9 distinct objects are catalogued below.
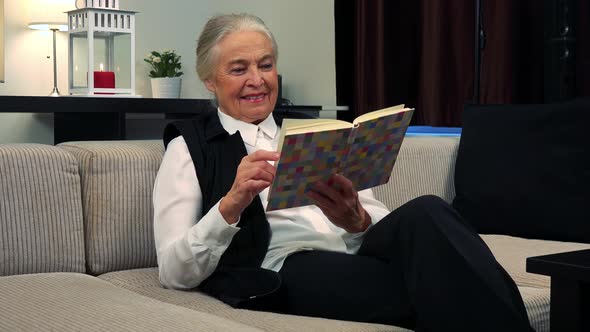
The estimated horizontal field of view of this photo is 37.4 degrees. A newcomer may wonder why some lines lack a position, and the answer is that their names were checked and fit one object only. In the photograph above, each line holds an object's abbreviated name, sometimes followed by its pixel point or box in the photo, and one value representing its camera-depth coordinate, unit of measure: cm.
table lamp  439
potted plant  445
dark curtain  344
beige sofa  148
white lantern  360
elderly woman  146
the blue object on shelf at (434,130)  350
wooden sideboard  333
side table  143
